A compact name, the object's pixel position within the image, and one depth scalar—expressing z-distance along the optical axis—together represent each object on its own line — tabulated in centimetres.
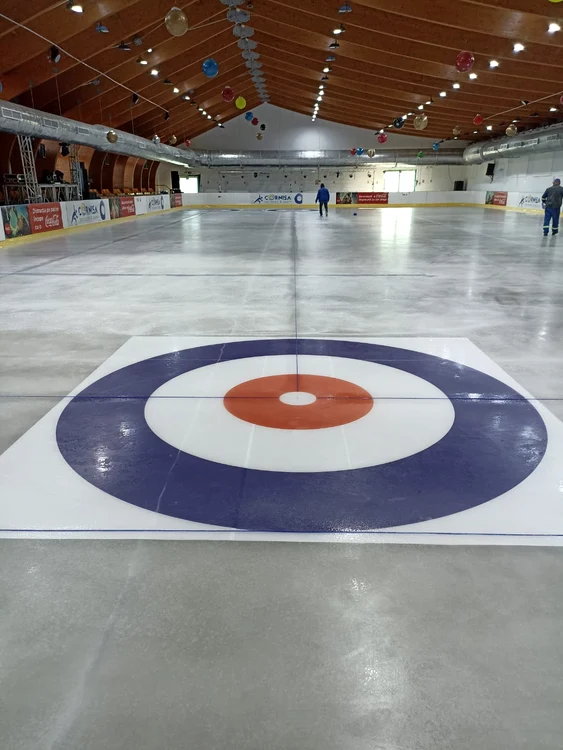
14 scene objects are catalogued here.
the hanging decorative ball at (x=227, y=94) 1821
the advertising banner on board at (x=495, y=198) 3825
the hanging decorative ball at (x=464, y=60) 1452
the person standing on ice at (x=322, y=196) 2984
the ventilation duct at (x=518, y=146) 3111
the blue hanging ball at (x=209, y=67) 1382
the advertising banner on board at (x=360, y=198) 4341
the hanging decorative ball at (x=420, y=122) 2086
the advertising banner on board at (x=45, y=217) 2017
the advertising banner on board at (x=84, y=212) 2311
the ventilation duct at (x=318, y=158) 4528
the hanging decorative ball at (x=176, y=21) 1056
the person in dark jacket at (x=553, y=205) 1688
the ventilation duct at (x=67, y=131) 1845
